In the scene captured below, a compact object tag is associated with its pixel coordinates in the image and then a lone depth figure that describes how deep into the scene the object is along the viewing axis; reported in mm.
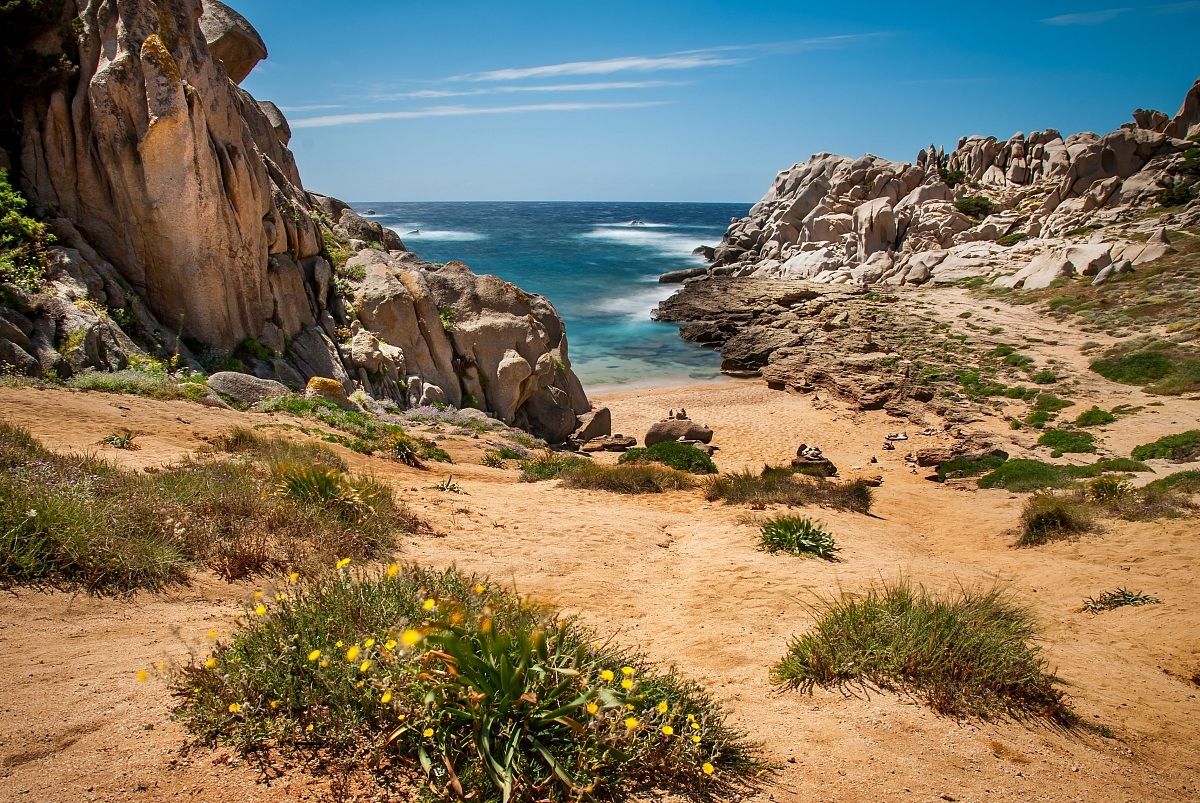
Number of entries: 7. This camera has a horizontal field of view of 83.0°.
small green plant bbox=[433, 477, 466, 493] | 9933
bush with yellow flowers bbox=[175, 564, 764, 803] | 3160
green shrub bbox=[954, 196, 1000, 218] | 56000
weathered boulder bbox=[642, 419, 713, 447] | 21078
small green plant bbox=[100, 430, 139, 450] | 8305
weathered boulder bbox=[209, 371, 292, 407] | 12883
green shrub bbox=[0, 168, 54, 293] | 11148
